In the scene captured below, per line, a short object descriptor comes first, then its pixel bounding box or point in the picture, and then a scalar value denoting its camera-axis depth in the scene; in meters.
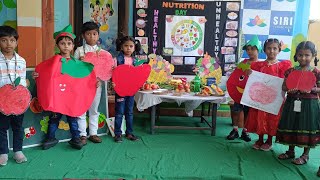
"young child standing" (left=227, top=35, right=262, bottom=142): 3.75
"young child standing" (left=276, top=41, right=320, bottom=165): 3.01
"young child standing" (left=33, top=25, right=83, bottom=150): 3.19
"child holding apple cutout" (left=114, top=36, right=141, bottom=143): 3.58
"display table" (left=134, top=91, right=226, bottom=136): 3.90
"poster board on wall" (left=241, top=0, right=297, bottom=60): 4.86
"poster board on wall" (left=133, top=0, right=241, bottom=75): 4.82
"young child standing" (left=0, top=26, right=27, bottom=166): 2.77
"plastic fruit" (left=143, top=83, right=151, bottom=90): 4.15
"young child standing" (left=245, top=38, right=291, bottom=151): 3.38
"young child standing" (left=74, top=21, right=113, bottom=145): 3.39
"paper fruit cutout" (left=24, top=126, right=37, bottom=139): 3.31
